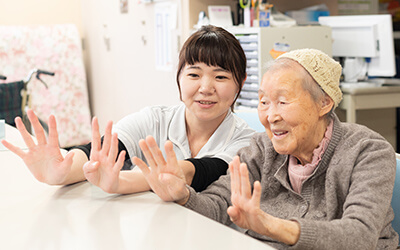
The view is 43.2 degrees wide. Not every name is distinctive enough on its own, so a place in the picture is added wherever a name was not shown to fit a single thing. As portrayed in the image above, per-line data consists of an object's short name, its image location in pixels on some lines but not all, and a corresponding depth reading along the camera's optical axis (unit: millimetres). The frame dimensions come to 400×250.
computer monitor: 3385
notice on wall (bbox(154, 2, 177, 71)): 3715
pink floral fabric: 4812
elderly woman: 1047
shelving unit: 3186
